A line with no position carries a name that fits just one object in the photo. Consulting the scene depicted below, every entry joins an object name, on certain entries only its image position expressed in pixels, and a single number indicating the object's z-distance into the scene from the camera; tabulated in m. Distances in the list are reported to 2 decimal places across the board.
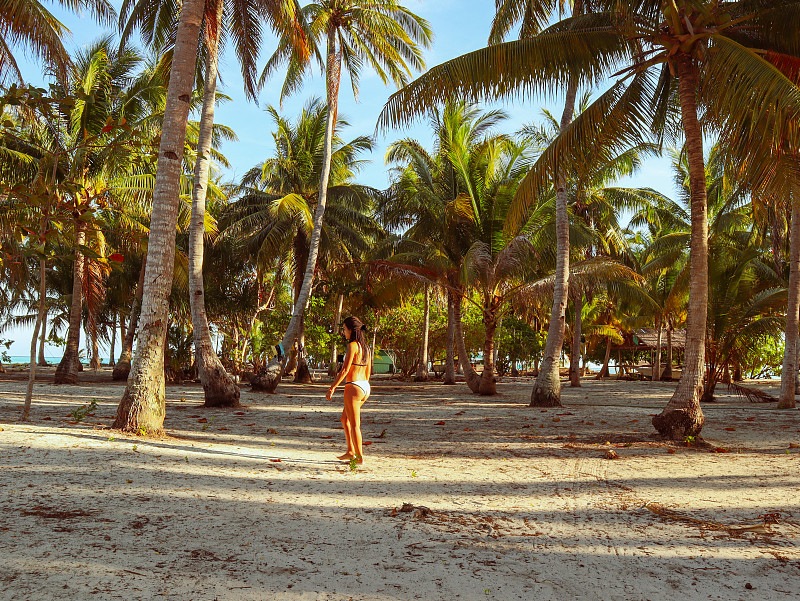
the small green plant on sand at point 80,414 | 7.70
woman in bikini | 6.02
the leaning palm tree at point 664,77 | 7.49
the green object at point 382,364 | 41.94
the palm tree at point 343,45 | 16.05
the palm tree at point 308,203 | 20.47
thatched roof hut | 31.87
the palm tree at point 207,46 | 11.38
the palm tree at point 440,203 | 17.52
